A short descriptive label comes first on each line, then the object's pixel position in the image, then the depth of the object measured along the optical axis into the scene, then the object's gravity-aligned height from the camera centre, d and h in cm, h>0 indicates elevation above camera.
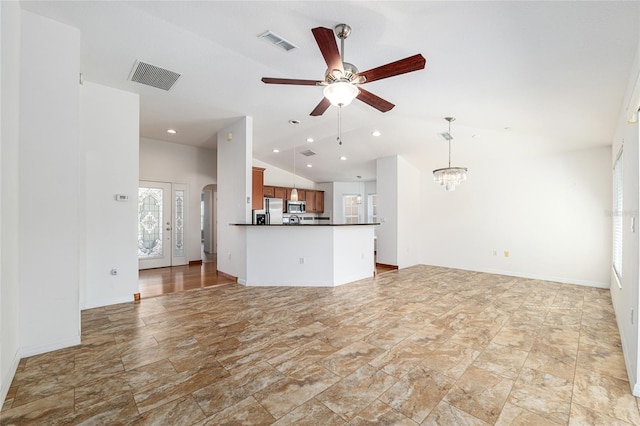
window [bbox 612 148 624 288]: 347 -4
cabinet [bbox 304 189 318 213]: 976 +44
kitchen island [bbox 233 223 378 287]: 499 -77
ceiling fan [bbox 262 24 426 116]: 212 +114
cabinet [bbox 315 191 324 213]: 1005 +38
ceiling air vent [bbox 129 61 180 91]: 333 +168
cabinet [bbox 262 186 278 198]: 865 +65
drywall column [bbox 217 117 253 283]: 503 +36
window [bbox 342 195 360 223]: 1008 +17
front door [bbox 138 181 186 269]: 633 -29
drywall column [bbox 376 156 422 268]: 669 +4
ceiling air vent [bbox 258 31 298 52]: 267 +166
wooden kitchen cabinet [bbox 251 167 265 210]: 686 +63
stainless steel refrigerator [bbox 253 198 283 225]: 832 +13
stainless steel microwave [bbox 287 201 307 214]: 911 +18
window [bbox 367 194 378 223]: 976 +21
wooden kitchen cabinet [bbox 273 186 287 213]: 888 +59
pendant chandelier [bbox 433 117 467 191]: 463 +62
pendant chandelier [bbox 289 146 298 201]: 693 +119
